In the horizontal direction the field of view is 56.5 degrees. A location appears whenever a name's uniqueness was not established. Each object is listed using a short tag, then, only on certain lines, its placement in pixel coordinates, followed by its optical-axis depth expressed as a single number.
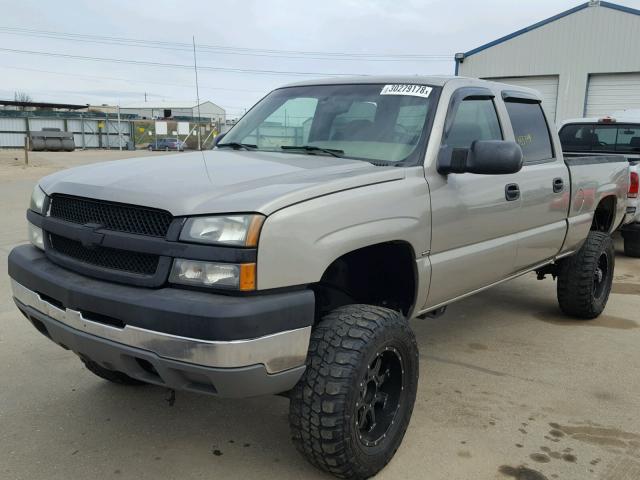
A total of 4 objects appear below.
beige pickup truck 2.27
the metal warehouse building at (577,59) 19.69
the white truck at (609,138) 7.94
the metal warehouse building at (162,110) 73.69
